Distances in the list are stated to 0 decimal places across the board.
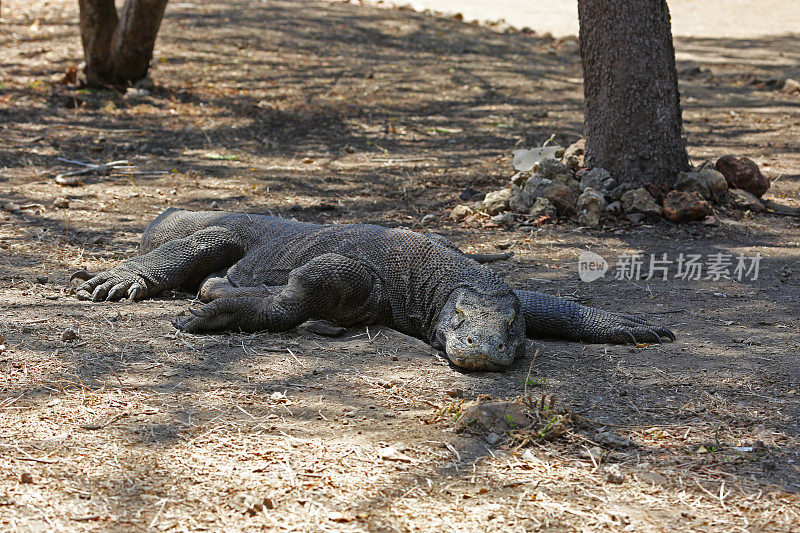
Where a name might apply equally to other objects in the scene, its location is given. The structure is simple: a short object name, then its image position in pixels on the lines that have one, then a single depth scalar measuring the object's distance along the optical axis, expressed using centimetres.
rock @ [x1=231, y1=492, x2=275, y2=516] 509
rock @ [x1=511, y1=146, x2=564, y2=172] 1441
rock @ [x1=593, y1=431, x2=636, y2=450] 613
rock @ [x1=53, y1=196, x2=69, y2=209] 1338
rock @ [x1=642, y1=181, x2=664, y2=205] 1318
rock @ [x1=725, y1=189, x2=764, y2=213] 1343
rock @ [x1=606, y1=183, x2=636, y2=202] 1326
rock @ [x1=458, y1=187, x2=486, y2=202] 1448
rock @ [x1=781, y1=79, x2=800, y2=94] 2261
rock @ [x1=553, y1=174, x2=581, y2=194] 1352
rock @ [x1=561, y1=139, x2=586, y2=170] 1405
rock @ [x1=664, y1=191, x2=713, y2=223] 1272
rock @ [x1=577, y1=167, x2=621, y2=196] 1328
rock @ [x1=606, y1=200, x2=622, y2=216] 1309
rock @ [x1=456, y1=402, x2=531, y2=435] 629
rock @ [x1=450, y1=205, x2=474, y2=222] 1348
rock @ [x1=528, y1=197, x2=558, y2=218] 1326
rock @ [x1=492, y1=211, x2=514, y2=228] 1313
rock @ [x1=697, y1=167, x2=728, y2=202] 1337
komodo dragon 790
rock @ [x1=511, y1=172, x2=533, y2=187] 1407
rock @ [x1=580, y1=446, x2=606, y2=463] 589
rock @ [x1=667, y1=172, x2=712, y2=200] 1320
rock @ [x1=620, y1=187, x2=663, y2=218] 1295
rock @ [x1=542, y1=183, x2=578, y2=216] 1329
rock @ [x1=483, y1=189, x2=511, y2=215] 1354
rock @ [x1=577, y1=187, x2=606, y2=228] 1295
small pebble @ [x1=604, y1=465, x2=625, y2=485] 561
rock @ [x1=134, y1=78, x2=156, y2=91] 2097
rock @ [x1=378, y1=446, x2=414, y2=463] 584
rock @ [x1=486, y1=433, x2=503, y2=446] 611
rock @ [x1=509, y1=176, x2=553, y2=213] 1348
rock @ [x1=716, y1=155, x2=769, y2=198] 1372
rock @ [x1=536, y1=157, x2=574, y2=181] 1369
